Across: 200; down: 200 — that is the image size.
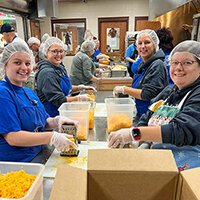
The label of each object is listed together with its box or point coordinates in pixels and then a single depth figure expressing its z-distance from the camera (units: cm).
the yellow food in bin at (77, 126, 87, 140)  133
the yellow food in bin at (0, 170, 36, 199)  58
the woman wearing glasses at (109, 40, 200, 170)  95
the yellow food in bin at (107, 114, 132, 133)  136
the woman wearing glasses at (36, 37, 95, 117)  174
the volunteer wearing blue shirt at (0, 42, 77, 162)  103
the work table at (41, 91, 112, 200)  93
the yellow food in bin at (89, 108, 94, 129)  150
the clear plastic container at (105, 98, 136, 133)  136
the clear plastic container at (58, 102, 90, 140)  130
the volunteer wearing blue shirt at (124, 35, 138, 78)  479
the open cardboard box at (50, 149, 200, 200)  54
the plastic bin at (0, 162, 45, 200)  66
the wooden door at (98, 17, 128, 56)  644
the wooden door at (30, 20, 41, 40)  588
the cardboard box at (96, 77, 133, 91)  301
